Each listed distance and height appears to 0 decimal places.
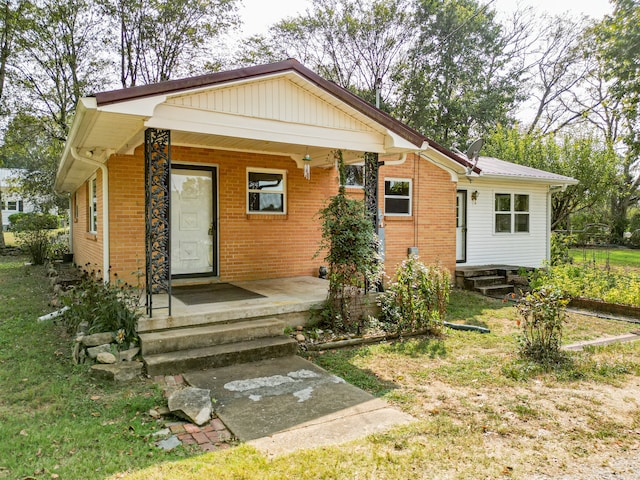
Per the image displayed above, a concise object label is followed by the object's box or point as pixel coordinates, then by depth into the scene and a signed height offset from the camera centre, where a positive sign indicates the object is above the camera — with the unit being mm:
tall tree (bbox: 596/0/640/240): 10070 +4173
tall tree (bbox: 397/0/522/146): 22578 +8271
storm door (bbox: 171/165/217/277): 8055 +98
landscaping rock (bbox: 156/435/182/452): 3241 -1647
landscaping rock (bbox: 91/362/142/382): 4566 -1546
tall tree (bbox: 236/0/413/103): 22172 +9692
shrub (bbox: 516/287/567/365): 5230 -1184
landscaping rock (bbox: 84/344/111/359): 4949 -1412
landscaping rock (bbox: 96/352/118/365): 4805 -1460
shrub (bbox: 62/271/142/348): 5312 -1100
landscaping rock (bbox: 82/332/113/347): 5050 -1321
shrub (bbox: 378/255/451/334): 6609 -1113
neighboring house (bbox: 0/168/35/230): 36756 +1681
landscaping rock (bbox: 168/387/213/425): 3662 -1540
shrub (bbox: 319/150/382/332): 6422 -447
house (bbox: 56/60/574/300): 5410 +959
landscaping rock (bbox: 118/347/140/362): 4926 -1460
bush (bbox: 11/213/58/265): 14656 -368
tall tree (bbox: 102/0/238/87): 17656 +8225
